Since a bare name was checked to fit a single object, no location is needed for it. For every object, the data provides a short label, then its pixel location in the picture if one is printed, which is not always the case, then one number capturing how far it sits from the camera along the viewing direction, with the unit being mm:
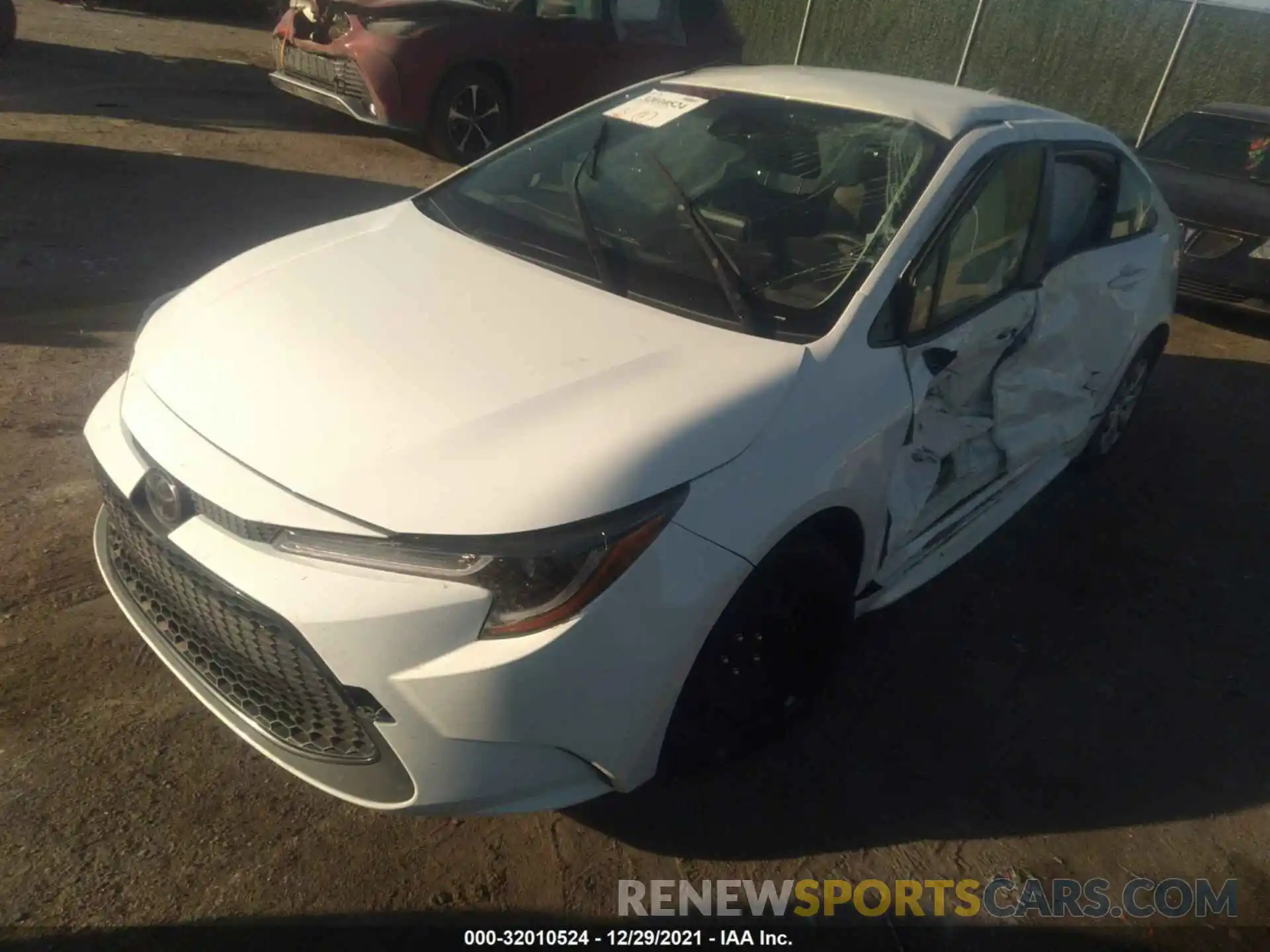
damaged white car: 2064
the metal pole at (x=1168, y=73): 13516
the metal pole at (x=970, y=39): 14898
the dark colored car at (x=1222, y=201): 7039
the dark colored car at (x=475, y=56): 8164
